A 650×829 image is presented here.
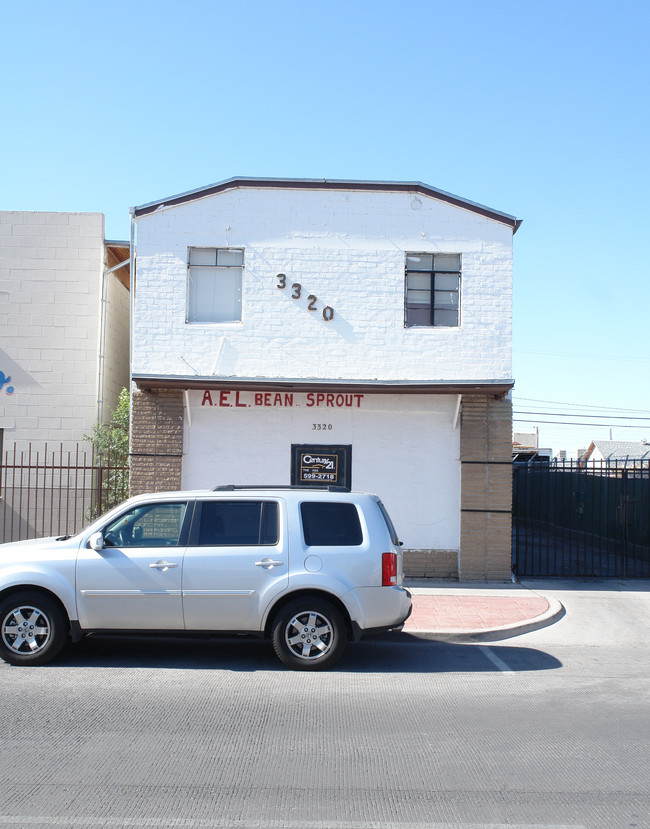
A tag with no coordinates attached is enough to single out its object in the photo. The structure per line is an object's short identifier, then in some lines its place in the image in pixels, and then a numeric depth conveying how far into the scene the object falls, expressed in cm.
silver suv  755
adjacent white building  1495
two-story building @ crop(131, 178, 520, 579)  1298
